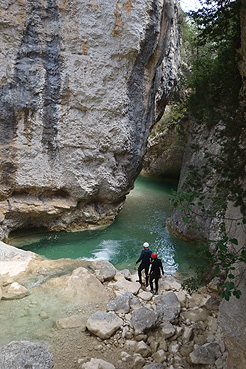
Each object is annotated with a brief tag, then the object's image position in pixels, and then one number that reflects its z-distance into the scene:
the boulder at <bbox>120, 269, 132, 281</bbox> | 6.93
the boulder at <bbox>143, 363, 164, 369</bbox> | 3.88
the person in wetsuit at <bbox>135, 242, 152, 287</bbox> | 6.54
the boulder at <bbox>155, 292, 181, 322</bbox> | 5.08
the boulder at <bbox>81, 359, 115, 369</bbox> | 3.90
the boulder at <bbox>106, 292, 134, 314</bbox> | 5.32
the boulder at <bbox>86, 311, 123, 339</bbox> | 4.57
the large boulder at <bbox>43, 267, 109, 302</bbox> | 5.73
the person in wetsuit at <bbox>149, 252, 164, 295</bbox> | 6.29
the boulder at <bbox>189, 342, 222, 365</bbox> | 4.06
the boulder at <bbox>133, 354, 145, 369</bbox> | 4.04
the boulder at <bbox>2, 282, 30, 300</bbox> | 5.45
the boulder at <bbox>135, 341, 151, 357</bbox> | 4.29
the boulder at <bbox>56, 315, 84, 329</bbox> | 4.77
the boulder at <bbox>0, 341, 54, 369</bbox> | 3.40
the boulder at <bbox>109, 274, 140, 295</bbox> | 6.22
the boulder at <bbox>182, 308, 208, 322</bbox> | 5.23
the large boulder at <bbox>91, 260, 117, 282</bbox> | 6.58
